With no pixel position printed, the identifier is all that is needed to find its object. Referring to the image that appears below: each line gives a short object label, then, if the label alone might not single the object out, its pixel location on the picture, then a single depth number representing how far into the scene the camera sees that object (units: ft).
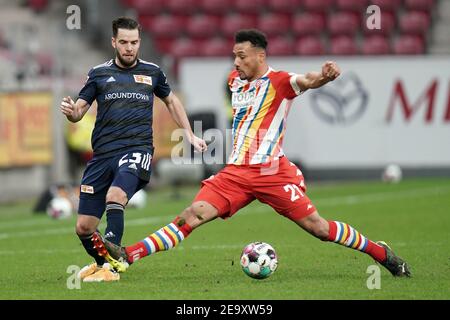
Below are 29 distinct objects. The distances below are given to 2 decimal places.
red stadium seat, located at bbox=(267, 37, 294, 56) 84.43
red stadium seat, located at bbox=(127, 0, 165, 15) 88.38
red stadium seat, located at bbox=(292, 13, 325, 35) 86.53
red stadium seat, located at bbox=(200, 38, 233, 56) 84.96
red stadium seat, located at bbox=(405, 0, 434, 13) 86.12
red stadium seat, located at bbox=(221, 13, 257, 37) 86.99
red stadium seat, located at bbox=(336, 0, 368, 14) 86.28
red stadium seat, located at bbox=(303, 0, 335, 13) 87.25
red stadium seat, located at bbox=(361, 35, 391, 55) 83.92
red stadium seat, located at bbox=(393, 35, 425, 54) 84.23
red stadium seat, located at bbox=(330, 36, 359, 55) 83.30
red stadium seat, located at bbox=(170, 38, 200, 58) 86.38
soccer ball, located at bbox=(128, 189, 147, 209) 58.95
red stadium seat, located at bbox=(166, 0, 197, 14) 88.33
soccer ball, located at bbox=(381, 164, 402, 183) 73.31
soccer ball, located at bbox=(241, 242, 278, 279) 28.71
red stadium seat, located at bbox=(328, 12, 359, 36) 85.46
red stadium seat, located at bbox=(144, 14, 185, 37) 87.92
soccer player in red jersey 28.68
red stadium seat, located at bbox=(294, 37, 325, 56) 84.32
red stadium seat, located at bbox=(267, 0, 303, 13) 87.71
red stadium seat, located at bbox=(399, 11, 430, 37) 85.51
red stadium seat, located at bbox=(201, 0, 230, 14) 87.76
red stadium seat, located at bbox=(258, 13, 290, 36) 86.74
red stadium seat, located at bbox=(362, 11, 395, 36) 85.56
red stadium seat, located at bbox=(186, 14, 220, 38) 87.40
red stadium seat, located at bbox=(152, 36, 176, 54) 87.76
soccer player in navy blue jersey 29.91
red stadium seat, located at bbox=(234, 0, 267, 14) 87.56
